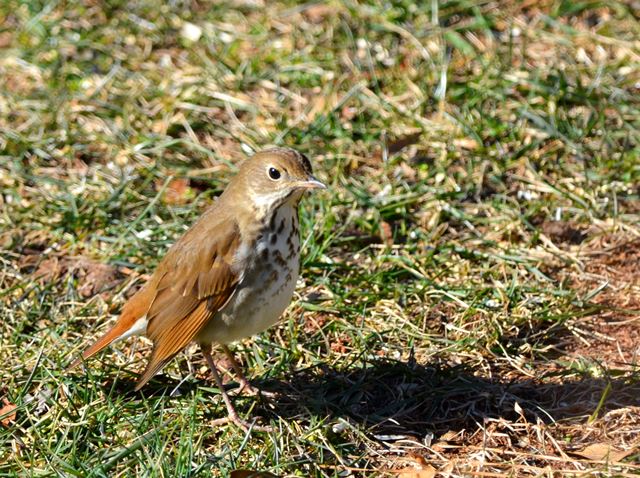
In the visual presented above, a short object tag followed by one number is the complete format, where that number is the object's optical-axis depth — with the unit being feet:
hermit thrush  28.78
